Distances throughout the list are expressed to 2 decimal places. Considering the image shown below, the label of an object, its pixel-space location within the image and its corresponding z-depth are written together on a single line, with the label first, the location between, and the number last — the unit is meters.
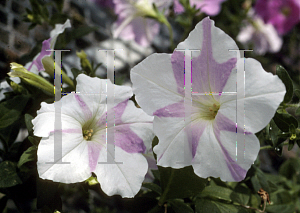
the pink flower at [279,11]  0.63
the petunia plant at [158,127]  0.31
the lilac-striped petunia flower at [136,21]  0.49
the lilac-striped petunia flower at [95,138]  0.32
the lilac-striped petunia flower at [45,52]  0.36
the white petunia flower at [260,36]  0.70
